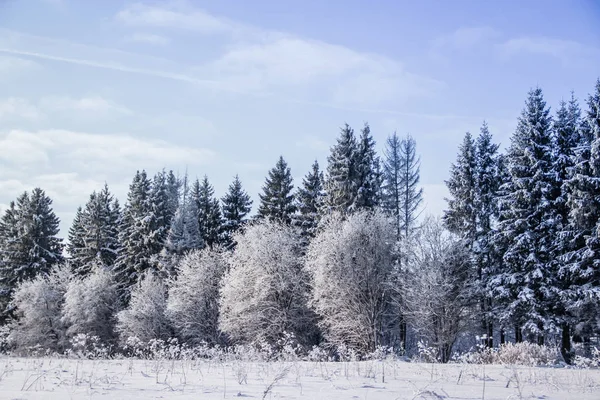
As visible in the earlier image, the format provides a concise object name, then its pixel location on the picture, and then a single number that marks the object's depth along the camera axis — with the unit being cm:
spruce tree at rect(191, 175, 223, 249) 4575
